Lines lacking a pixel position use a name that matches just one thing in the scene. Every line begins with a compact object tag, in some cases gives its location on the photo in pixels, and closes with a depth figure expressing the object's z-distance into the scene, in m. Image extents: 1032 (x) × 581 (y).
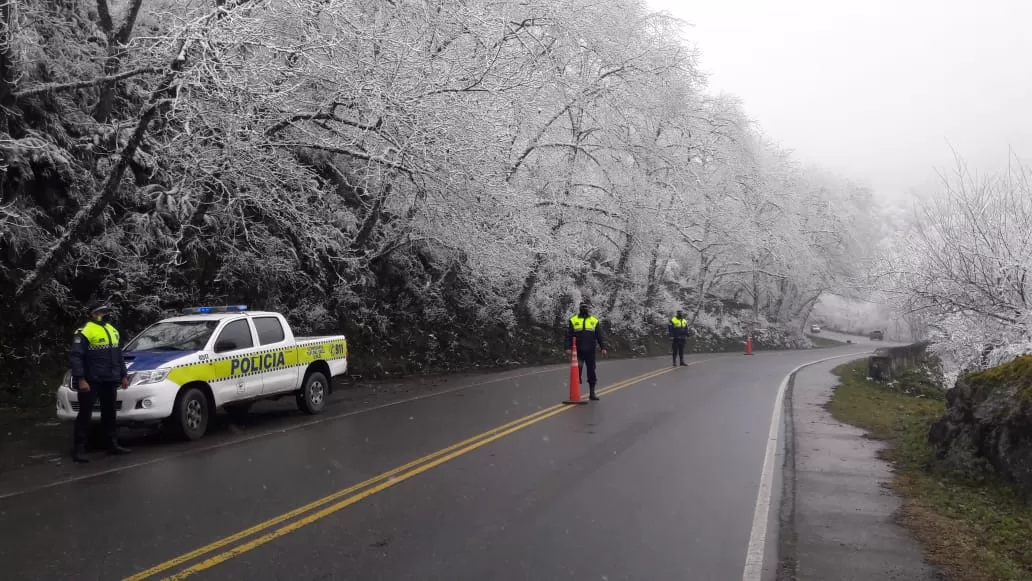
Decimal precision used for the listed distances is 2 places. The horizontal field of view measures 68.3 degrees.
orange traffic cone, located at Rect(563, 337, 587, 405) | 14.48
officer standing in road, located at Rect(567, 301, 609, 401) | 15.05
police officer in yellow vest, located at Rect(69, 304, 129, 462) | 9.19
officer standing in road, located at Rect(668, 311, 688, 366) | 26.22
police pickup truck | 9.93
